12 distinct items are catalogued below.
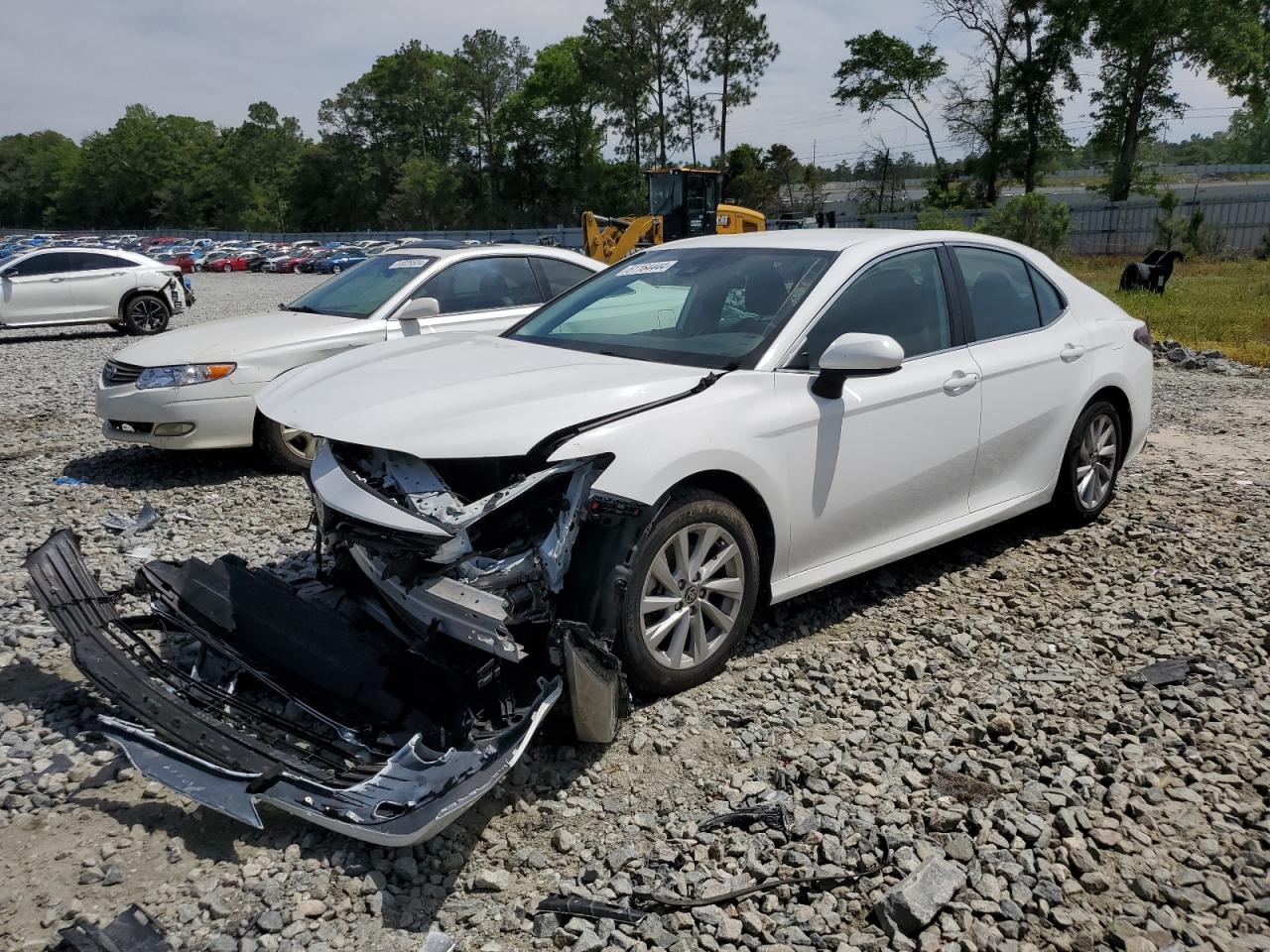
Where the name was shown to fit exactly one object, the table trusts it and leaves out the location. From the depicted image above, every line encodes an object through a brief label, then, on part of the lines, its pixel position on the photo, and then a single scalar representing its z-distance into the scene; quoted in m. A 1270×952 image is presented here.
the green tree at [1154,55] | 41.78
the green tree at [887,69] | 51.97
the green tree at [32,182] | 125.25
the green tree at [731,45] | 65.50
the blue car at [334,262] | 45.53
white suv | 17.53
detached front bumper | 2.88
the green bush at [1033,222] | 29.91
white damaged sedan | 3.21
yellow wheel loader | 23.11
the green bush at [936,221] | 30.65
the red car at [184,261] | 45.16
